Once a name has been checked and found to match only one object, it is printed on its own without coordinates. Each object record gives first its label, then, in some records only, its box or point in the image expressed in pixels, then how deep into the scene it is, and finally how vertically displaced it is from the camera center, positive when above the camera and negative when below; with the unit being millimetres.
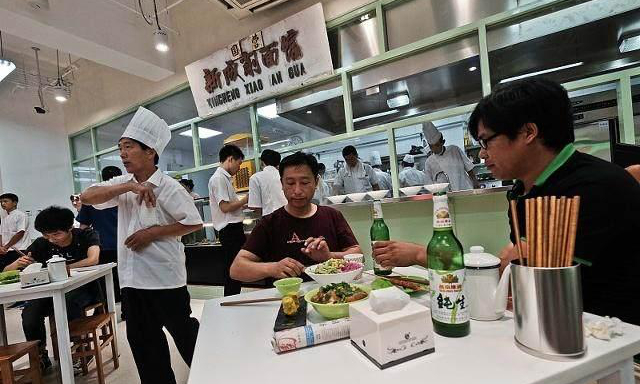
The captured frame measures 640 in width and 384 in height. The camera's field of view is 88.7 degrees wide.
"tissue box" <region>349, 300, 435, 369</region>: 665 -325
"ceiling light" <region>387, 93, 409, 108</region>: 3373 +812
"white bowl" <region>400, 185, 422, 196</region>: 2865 -110
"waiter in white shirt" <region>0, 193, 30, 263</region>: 5125 -174
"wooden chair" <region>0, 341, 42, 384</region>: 1836 -859
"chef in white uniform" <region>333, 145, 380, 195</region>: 3461 +83
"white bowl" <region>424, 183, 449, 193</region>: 2689 -96
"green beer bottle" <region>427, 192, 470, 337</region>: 743 -236
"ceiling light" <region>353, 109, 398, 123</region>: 3389 +690
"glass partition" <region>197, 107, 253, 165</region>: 4340 +877
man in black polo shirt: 804 -39
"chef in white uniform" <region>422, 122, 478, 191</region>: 3000 +91
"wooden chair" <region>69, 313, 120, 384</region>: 2229 -942
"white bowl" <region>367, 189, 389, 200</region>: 3104 -127
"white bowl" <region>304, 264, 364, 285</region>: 1131 -319
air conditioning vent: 3486 +2047
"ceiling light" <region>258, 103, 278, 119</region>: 4086 +1013
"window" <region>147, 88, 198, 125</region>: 4922 +1465
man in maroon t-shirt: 1638 -206
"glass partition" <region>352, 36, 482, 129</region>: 2924 +915
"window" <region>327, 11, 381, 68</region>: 3344 +1494
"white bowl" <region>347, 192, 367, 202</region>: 3166 -129
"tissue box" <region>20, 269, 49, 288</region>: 2031 -402
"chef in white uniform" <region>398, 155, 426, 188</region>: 3238 +9
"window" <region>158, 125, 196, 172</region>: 4980 +746
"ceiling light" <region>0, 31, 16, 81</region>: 4156 +1924
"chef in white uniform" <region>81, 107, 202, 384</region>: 1730 -249
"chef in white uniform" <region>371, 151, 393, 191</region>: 3330 +73
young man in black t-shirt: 2502 -363
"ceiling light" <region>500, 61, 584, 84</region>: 2498 +753
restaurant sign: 3418 +1485
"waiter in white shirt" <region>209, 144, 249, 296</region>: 3402 -100
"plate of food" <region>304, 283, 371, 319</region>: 897 -326
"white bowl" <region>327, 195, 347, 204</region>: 3293 -140
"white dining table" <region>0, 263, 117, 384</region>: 1968 -531
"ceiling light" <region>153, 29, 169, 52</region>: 3619 +1807
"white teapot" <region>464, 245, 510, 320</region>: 796 -287
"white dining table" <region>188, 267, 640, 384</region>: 616 -381
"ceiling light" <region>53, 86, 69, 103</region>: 4858 +1780
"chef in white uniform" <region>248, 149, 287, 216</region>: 3309 +10
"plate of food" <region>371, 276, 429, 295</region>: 1014 -360
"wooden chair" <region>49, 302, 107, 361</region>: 2439 -858
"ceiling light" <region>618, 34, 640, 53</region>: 2242 +783
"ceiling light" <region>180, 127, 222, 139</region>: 4754 +940
